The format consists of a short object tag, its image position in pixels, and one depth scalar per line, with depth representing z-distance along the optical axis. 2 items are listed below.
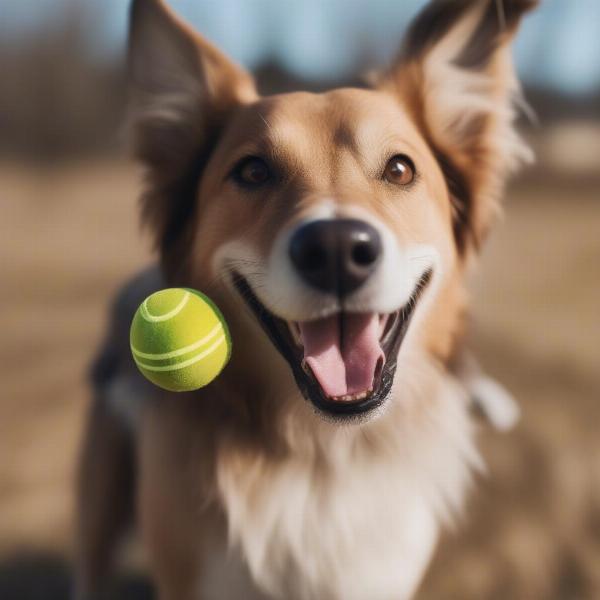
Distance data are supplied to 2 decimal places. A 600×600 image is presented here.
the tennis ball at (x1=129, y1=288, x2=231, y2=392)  0.82
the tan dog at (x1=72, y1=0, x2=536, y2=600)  0.87
